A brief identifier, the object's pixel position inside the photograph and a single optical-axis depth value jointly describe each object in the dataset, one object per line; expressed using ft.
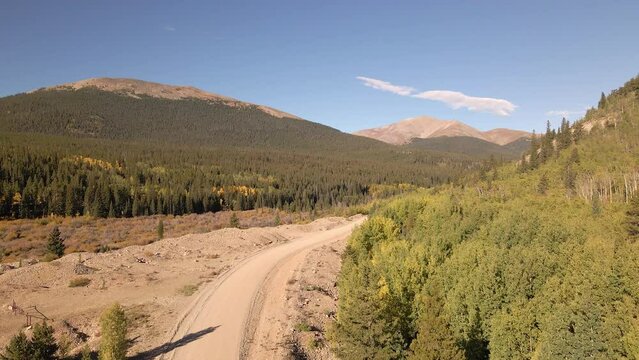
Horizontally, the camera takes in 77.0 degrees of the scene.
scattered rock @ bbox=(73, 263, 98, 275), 126.11
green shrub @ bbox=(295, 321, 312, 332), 96.27
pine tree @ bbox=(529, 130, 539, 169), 261.85
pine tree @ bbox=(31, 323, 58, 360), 71.15
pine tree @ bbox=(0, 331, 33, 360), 68.33
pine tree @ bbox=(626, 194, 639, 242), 116.37
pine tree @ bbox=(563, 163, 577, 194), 192.46
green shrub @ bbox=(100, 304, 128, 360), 72.17
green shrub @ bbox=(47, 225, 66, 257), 173.68
